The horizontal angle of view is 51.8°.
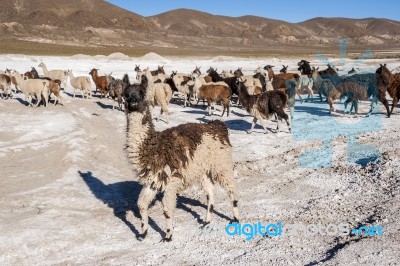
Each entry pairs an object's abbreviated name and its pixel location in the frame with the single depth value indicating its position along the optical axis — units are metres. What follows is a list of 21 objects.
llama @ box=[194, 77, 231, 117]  16.42
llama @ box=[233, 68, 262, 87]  19.14
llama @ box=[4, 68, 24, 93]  21.17
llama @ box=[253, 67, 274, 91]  17.89
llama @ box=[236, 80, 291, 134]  13.31
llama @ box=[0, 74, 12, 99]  19.18
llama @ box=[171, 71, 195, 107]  19.27
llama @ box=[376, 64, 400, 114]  15.34
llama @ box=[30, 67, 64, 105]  18.03
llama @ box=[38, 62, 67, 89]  23.15
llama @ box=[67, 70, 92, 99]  20.38
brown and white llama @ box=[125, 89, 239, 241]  5.56
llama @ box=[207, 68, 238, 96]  19.00
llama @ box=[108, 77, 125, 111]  17.51
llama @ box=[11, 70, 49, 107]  17.58
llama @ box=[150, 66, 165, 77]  24.43
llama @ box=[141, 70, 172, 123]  15.91
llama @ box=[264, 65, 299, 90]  19.23
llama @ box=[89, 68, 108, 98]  20.74
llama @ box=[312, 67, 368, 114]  15.40
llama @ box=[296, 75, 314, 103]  20.97
